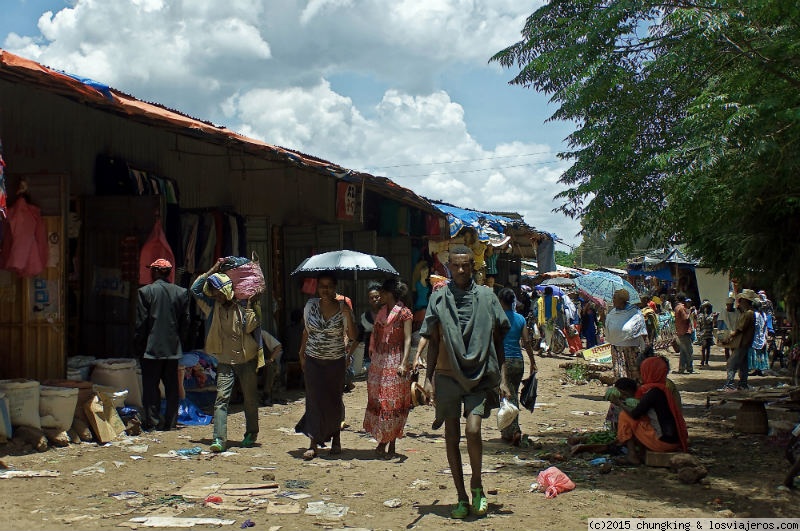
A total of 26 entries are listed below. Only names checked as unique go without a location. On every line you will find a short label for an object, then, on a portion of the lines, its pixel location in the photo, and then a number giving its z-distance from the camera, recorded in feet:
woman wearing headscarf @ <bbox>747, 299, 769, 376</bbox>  52.08
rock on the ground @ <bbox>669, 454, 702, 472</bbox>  22.41
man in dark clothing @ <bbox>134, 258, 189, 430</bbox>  28.37
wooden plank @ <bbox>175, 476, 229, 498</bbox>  20.10
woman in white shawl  33.47
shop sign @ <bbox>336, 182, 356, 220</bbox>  49.52
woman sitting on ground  23.77
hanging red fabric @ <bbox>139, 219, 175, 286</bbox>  31.50
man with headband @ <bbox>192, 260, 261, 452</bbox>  26.27
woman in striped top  25.54
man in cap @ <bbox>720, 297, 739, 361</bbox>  59.11
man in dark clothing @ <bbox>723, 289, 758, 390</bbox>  43.83
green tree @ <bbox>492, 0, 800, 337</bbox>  20.99
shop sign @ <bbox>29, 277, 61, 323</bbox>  27.07
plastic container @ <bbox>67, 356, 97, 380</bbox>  28.17
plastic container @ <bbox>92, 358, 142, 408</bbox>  29.12
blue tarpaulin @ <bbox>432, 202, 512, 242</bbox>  58.33
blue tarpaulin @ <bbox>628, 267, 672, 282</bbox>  124.06
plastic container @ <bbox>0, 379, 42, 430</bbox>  24.09
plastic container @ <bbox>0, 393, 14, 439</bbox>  23.40
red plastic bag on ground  20.38
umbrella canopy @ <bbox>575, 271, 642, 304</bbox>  63.10
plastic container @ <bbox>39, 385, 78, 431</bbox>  24.98
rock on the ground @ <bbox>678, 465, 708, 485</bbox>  21.58
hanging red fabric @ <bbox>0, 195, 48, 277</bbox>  25.79
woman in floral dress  25.55
